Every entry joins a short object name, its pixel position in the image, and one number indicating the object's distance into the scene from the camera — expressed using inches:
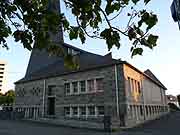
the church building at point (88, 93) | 954.1
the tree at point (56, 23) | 135.0
